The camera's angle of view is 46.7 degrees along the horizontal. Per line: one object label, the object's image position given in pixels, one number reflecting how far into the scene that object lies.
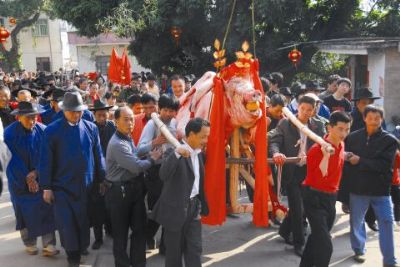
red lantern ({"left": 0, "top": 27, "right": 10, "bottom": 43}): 13.49
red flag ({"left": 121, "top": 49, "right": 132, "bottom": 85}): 11.28
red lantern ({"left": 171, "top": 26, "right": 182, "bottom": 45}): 15.44
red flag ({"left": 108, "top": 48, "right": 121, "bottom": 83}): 11.20
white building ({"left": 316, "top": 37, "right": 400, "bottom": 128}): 10.79
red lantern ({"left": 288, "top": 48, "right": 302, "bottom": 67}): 13.50
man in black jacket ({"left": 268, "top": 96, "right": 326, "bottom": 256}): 5.04
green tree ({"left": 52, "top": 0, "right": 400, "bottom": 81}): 14.53
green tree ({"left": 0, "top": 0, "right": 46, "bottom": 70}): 29.32
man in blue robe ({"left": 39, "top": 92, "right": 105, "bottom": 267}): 4.59
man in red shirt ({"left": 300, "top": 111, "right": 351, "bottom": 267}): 4.16
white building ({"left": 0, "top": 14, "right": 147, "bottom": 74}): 36.97
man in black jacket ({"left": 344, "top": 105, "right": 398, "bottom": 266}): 4.49
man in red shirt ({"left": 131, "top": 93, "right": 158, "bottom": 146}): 5.49
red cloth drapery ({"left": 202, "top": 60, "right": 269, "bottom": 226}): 4.96
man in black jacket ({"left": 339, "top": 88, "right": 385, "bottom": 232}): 5.82
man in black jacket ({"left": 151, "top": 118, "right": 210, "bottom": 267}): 3.91
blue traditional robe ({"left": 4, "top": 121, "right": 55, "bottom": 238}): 5.08
